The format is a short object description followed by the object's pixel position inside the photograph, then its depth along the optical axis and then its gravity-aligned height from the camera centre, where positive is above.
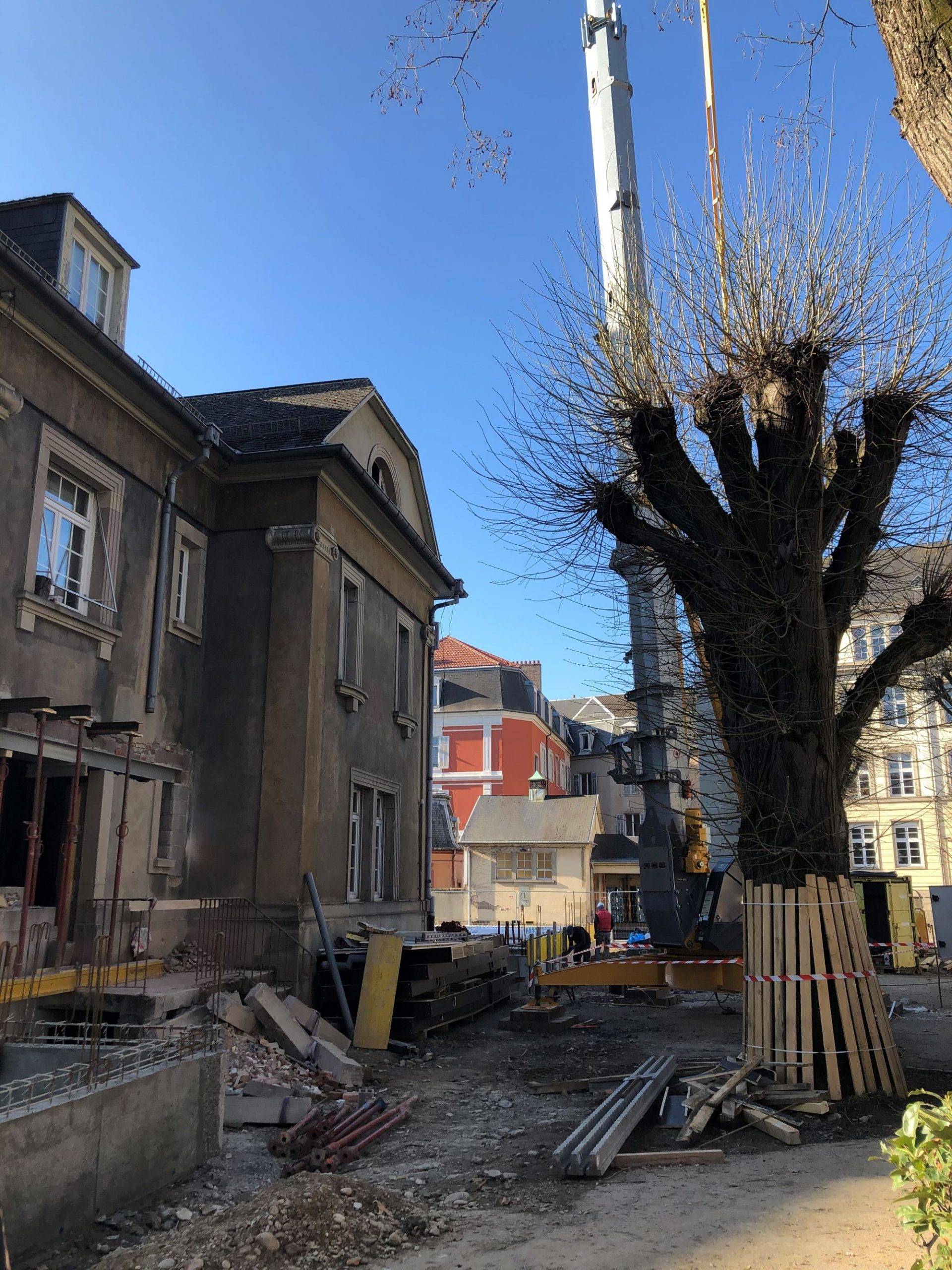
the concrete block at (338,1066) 9.60 -1.83
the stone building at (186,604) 10.74 +3.48
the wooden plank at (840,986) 7.77 -0.84
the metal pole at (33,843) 7.60 +0.24
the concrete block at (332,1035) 11.12 -1.76
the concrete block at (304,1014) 11.16 -1.55
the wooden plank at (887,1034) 7.90 -1.23
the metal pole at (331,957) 12.12 -1.02
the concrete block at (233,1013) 9.91 -1.36
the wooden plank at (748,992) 8.22 -0.94
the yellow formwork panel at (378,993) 11.60 -1.36
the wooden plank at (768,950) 8.04 -0.59
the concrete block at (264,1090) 8.41 -1.80
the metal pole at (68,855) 8.20 +0.16
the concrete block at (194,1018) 9.41 -1.37
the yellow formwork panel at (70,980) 8.40 -0.99
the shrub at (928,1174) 3.18 -0.95
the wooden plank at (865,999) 7.86 -0.95
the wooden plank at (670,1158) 6.29 -1.75
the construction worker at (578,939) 23.22 -1.44
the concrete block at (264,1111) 7.88 -1.85
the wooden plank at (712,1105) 6.93 -1.61
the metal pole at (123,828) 9.01 +0.42
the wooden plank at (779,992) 7.95 -0.90
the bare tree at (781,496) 8.62 +3.43
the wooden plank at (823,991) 7.68 -0.87
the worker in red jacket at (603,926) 27.42 -1.35
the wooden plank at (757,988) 8.10 -0.89
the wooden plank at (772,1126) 6.68 -1.68
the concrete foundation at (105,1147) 4.93 -1.52
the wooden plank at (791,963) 7.81 -0.67
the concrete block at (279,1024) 10.03 -1.51
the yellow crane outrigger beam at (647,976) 13.80 -1.39
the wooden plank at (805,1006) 7.74 -0.99
